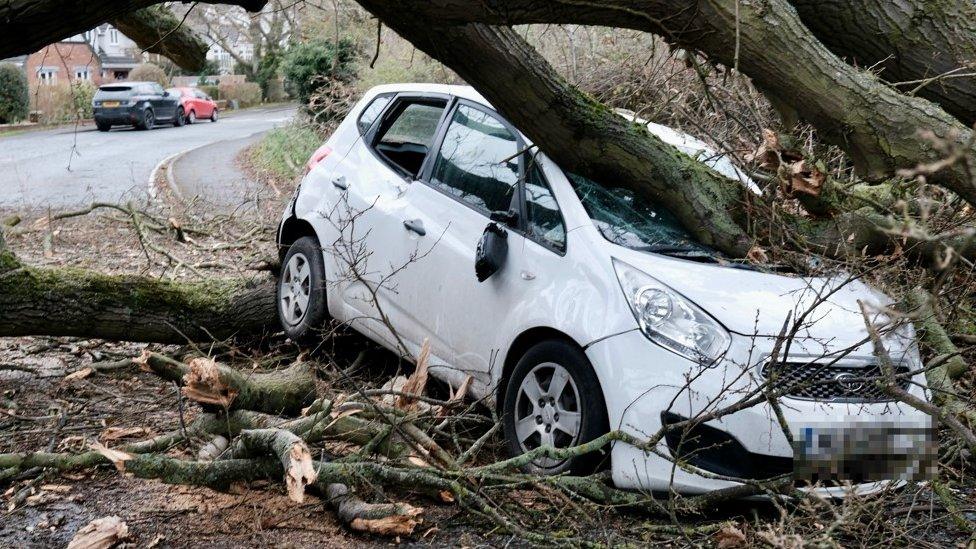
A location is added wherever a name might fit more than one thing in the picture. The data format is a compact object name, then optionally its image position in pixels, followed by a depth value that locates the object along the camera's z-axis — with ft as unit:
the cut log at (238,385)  15.31
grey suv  114.32
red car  136.46
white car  14.55
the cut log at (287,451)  13.30
